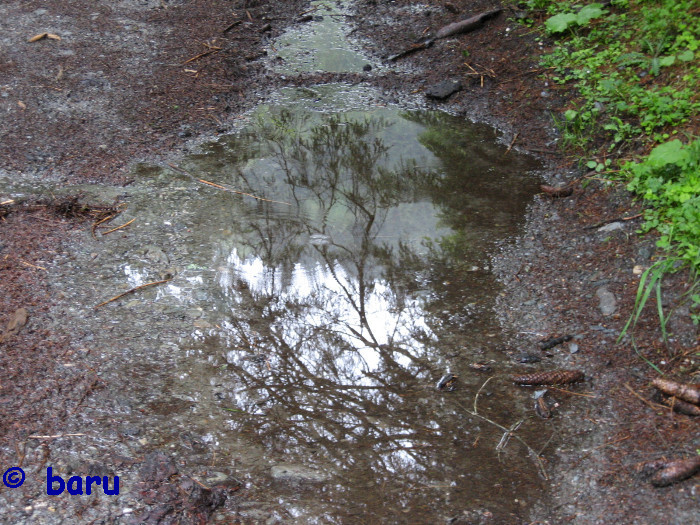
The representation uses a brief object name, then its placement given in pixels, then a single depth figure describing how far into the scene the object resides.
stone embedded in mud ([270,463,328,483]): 2.16
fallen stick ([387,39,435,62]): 5.29
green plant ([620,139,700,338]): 2.68
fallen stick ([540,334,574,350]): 2.71
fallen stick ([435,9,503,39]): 5.32
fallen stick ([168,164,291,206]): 3.70
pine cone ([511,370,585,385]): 2.51
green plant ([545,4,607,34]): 4.65
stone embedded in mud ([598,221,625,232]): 3.21
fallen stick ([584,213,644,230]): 3.21
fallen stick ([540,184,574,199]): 3.62
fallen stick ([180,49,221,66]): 5.11
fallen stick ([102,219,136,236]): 3.31
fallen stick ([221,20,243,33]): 5.64
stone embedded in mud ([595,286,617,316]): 2.79
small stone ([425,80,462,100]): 4.72
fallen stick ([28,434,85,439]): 2.13
